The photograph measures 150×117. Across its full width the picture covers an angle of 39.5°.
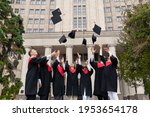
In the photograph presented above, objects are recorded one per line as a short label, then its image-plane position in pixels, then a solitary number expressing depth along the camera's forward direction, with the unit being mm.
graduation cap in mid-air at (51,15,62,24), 9309
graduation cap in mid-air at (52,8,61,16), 9424
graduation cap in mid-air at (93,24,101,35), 9617
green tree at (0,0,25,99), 13391
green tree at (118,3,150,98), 12164
